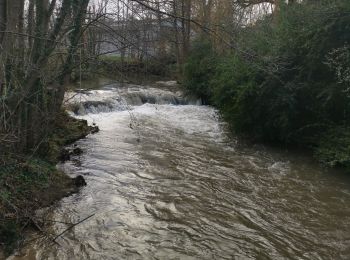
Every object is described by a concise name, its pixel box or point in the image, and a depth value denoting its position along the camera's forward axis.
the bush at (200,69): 19.20
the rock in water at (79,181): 8.07
